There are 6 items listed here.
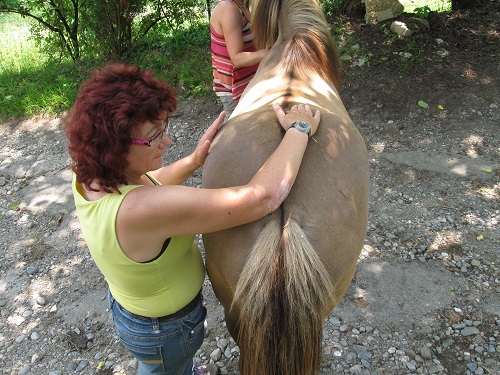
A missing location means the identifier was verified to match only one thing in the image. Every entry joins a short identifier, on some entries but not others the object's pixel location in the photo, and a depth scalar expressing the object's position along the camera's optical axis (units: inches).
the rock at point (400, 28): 202.5
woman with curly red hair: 49.8
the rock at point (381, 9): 215.5
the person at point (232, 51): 102.2
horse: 52.2
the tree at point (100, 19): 229.1
